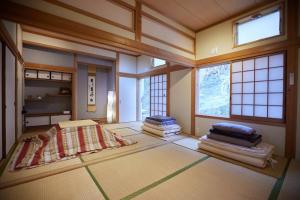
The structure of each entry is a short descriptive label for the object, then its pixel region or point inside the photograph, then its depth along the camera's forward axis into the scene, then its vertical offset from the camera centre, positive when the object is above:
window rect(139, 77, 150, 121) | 6.32 +0.08
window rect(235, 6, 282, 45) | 2.70 +1.50
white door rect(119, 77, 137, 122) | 6.01 -0.02
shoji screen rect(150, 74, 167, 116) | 5.09 +0.15
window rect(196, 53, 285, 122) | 2.69 +0.23
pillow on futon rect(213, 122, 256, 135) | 2.46 -0.53
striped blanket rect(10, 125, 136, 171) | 2.32 -0.93
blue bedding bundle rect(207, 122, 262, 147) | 2.44 -0.64
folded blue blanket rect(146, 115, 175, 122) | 4.05 -0.57
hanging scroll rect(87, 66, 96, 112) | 6.26 +0.41
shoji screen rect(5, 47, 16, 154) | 2.53 +0.01
